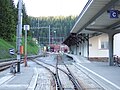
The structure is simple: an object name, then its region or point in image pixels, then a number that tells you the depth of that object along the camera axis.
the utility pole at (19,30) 24.86
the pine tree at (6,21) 67.00
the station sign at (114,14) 18.64
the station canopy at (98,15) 19.58
